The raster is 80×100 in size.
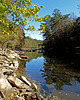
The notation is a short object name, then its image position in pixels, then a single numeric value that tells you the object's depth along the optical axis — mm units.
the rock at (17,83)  4315
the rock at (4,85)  3577
